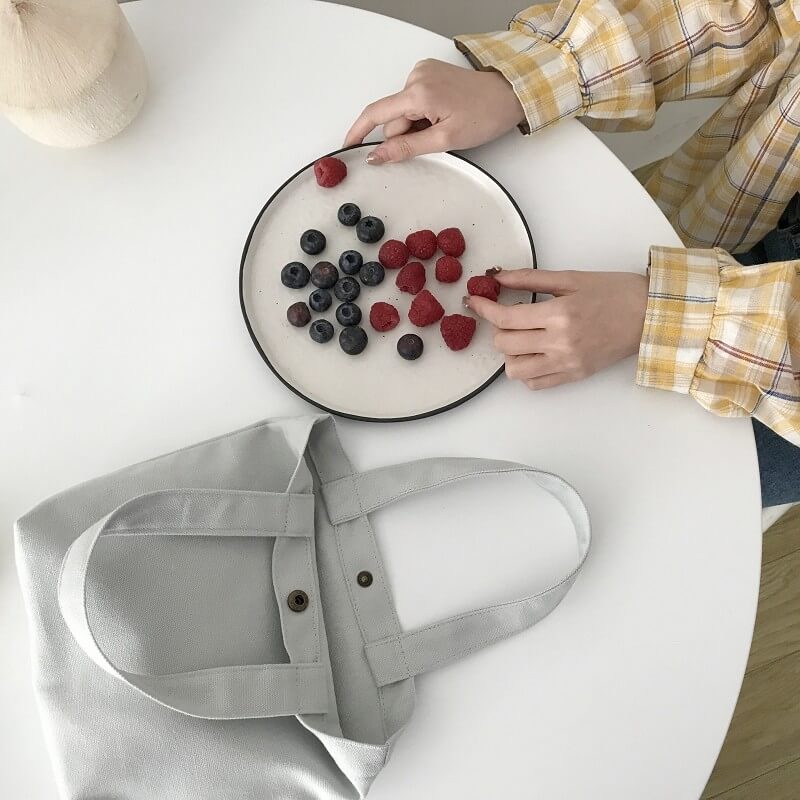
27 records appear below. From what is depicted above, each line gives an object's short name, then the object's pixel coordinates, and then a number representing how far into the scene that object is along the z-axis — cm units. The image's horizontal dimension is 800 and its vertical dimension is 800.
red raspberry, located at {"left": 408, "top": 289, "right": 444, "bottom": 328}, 70
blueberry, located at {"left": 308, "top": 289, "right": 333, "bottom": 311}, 71
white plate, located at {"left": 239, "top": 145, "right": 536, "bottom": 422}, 70
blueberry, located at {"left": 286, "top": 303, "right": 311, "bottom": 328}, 71
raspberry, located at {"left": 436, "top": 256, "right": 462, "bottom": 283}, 71
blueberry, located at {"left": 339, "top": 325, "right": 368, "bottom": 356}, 70
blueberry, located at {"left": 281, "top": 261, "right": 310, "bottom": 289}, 71
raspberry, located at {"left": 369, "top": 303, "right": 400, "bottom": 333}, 70
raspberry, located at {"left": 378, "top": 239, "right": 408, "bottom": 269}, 72
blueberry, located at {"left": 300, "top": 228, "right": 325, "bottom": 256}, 72
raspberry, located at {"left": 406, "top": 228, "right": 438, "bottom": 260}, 72
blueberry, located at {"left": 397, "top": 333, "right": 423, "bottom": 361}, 69
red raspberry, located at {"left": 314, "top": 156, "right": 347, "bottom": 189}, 74
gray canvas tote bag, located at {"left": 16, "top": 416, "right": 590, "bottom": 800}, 57
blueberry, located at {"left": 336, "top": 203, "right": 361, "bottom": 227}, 73
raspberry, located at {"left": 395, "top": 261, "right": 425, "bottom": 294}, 71
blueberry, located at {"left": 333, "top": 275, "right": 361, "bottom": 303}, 71
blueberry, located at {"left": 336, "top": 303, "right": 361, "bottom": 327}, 70
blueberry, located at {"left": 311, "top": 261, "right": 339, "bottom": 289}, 71
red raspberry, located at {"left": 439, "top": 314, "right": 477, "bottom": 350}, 70
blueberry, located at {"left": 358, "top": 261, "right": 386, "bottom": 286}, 71
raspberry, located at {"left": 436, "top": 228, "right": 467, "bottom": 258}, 72
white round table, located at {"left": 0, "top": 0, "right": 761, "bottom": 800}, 63
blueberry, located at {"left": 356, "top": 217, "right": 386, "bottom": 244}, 72
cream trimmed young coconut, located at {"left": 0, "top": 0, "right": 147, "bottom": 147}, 63
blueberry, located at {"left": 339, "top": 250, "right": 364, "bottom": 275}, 72
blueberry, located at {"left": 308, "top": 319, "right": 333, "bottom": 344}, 70
